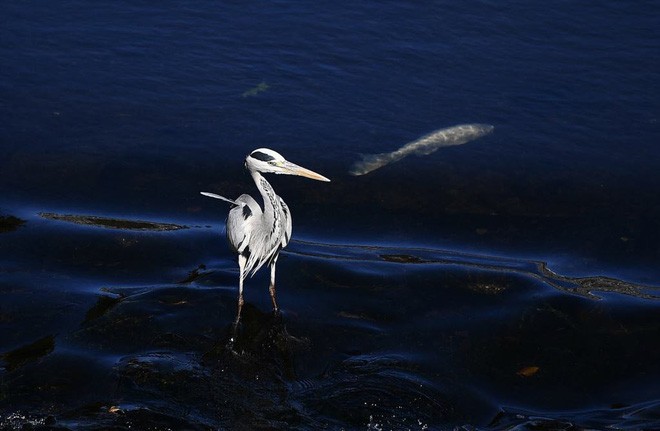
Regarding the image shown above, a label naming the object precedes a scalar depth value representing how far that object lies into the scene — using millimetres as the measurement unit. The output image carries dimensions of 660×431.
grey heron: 17328
